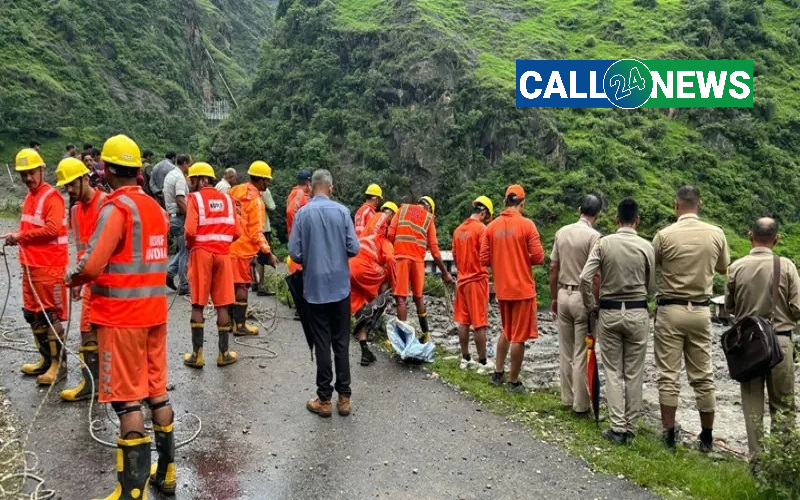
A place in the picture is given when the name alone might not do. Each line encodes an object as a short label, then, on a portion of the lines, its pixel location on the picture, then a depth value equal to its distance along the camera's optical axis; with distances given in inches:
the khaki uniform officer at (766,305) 186.9
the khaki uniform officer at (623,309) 199.3
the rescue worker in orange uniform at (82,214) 181.2
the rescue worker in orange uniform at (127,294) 137.4
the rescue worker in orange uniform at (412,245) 310.7
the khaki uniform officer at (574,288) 222.2
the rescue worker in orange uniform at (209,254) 242.8
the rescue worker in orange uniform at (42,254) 207.5
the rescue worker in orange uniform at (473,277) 289.6
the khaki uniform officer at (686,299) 197.3
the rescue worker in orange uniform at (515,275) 249.6
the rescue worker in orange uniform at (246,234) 302.5
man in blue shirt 205.5
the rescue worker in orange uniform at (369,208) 321.7
